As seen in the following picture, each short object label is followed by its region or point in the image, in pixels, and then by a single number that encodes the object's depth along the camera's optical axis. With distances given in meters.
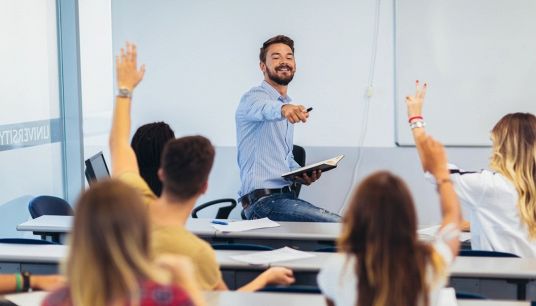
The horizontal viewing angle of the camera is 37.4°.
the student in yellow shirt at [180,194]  2.54
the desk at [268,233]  4.20
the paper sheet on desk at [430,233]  4.11
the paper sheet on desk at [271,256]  3.51
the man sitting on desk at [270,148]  4.70
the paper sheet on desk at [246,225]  4.26
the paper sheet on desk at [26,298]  2.87
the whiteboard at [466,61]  6.09
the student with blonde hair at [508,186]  3.51
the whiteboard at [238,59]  6.39
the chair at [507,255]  3.42
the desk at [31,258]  3.65
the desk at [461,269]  3.30
